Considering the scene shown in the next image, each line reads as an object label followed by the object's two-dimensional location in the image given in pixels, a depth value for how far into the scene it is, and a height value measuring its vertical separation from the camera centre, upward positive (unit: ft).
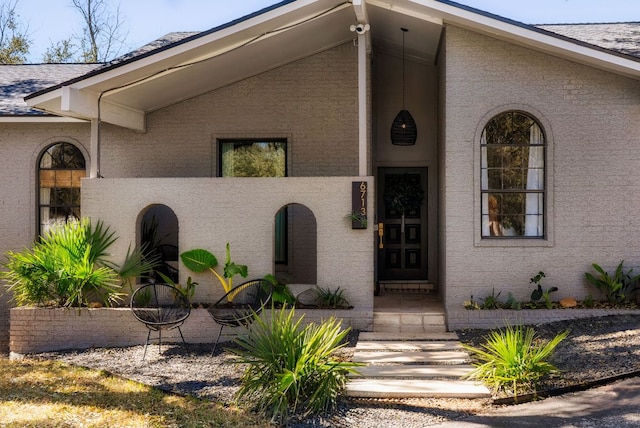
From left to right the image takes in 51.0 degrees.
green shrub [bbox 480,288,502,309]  33.19 -4.18
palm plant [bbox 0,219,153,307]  32.42 -2.70
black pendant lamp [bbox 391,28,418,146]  41.24 +5.37
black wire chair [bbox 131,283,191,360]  30.14 -4.40
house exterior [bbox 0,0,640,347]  33.35 +2.85
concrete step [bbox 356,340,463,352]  29.17 -5.69
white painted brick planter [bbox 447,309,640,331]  32.50 -4.77
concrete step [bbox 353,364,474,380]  25.04 -5.87
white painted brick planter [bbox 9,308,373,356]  32.53 -5.45
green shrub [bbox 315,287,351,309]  33.06 -4.06
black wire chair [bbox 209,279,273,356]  29.89 -4.26
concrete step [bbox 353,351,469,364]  26.99 -5.76
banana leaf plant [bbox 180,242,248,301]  33.53 -2.27
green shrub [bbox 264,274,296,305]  33.02 -3.81
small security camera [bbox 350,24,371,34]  33.53 +9.49
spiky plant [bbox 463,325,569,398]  23.03 -5.17
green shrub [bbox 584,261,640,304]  33.06 -3.20
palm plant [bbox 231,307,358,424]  21.54 -5.16
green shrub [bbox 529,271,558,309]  33.01 -3.67
